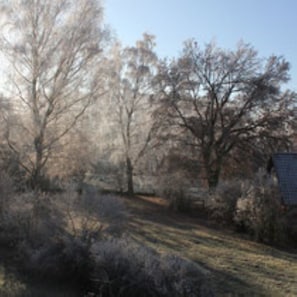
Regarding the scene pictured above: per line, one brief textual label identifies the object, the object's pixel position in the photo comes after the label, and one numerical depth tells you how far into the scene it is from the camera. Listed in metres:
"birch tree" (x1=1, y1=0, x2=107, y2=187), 17.81
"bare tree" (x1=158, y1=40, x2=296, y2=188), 25.77
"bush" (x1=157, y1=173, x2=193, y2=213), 23.72
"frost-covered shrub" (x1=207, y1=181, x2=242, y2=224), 18.23
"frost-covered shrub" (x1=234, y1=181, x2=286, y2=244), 15.83
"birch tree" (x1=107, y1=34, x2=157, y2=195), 29.08
